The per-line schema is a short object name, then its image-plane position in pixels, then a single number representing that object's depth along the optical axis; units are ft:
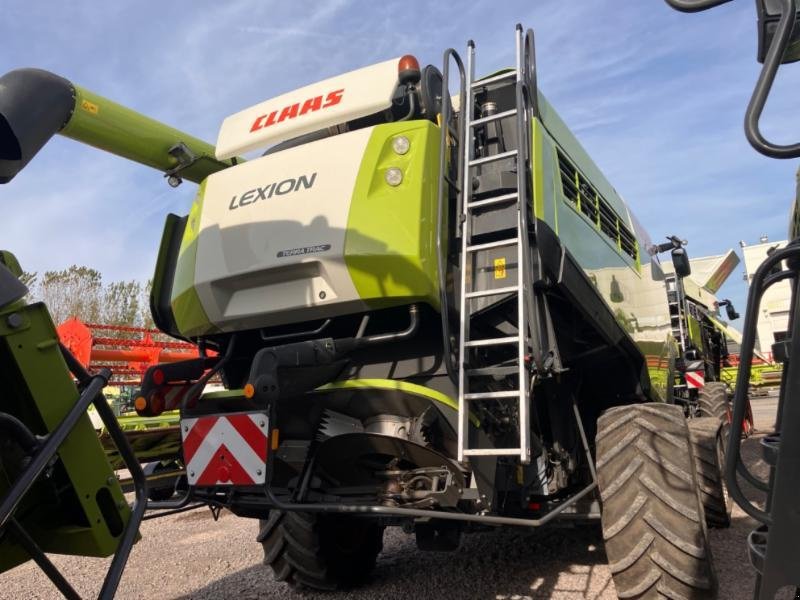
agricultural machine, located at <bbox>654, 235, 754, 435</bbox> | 27.37
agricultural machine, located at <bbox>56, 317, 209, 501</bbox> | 11.96
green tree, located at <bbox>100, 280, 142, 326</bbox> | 92.94
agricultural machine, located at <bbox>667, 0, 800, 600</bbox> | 4.93
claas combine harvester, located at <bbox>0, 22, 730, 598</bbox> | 10.10
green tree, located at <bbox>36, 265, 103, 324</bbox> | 88.84
